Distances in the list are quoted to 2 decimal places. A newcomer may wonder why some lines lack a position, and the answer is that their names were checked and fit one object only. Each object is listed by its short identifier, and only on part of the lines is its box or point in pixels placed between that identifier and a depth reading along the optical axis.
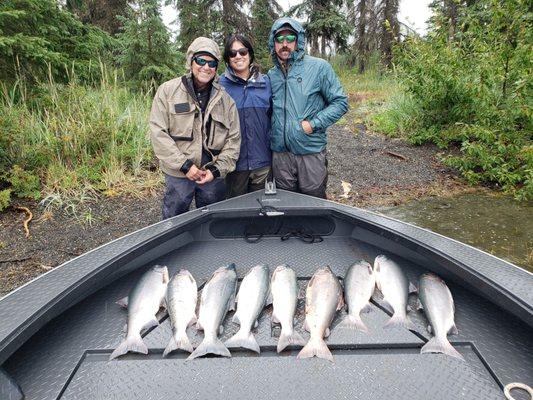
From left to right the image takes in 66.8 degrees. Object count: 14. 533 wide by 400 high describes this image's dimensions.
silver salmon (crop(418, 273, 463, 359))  2.07
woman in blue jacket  3.82
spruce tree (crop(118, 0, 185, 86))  8.79
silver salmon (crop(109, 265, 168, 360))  2.11
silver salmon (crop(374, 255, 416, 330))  2.31
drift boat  1.88
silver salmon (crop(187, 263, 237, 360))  2.10
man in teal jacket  3.93
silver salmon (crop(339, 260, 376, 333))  2.32
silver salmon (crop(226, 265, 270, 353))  2.16
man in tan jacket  3.67
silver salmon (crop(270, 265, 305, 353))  2.16
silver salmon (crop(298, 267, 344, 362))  2.07
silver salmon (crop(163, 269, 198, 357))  2.15
